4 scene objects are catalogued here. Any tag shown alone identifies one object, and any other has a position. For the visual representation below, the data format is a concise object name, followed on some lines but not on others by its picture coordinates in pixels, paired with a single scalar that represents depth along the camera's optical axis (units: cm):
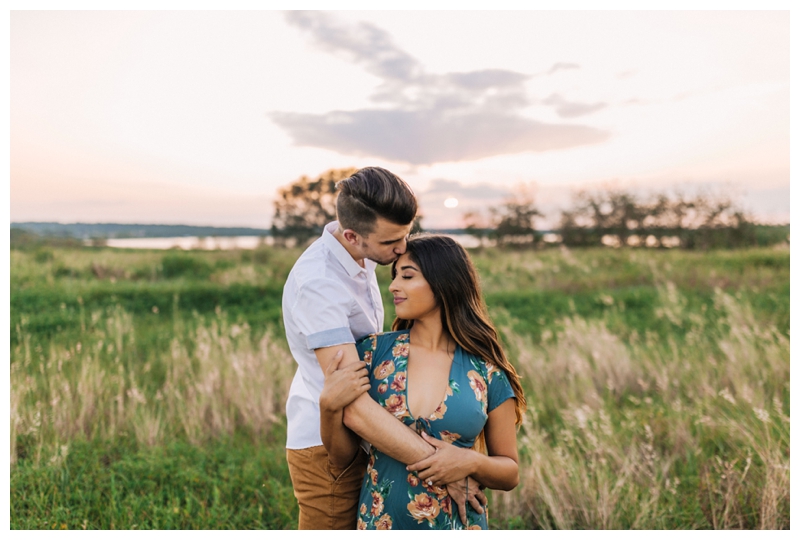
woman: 202
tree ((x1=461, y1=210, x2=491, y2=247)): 2440
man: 198
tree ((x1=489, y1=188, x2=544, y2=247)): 2411
